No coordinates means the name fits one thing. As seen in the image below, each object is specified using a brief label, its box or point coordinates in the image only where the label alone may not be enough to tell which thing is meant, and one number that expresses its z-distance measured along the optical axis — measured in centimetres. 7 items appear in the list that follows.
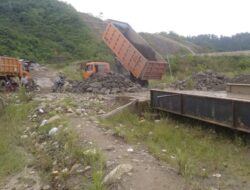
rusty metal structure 385
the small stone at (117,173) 292
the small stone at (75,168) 338
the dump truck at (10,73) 1034
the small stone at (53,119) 516
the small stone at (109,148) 378
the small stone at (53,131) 464
